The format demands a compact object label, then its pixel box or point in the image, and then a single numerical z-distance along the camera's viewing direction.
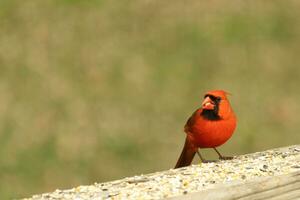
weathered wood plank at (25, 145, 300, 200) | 4.94
